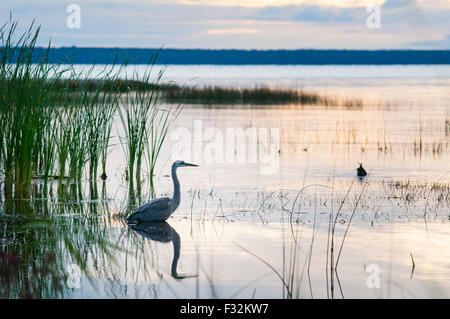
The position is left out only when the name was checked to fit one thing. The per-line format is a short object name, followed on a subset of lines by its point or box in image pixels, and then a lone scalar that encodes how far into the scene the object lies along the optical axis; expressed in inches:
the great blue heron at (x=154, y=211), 360.5
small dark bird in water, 536.7
